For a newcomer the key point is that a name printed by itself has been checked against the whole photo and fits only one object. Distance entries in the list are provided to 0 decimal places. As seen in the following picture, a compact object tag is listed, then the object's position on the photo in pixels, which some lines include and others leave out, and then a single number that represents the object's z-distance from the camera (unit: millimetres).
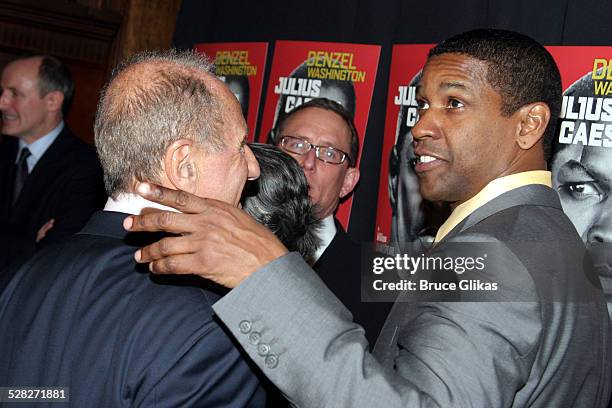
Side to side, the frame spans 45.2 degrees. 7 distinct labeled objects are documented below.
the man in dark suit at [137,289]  1275
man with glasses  2865
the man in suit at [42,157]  4055
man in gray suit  1162
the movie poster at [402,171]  3006
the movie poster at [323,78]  3307
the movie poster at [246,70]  3812
